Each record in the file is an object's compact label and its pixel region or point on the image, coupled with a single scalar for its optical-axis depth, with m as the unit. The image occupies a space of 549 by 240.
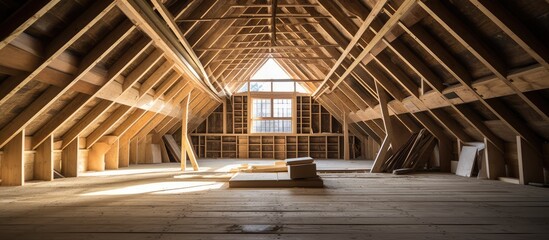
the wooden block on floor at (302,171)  5.79
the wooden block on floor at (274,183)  5.72
